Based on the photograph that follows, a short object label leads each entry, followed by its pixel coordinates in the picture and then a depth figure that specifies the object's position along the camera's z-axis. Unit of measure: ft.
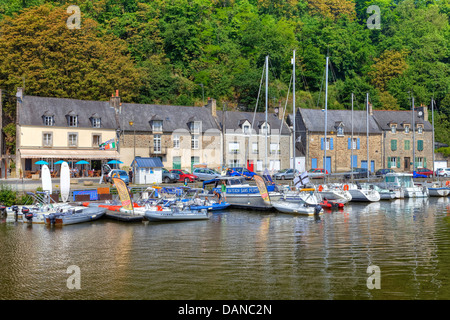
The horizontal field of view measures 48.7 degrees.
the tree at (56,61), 185.47
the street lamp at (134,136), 176.96
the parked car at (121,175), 143.97
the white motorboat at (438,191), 149.69
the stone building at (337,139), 204.85
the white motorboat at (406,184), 145.18
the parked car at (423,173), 190.15
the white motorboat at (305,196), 110.32
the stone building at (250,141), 194.59
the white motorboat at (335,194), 125.90
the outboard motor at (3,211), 104.42
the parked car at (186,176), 153.27
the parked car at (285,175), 169.99
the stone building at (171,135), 178.60
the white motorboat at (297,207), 106.30
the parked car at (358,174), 178.24
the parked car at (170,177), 150.82
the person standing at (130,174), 153.16
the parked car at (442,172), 192.24
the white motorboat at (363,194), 132.87
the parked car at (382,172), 189.01
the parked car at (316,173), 169.62
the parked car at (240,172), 155.02
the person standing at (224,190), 121.16
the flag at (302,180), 114.10
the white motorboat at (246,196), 116.98
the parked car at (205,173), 157.75
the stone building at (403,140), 216.33
